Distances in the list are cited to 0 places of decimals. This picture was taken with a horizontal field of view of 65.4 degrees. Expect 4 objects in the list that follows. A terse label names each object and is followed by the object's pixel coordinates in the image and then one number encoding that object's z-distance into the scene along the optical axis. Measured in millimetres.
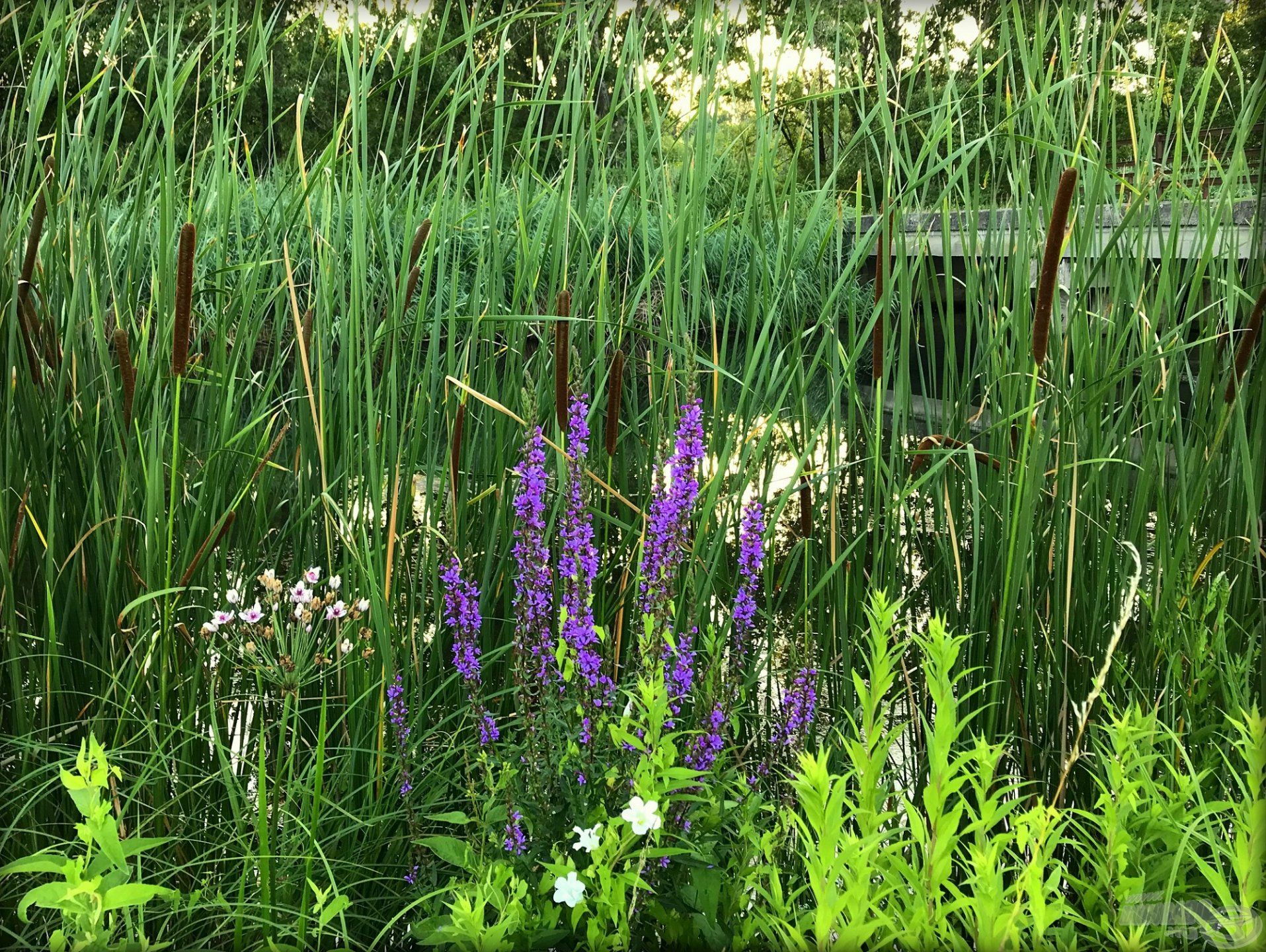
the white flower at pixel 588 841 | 1181
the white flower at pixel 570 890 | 1144
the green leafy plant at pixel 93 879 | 1039
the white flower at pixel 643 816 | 1115
